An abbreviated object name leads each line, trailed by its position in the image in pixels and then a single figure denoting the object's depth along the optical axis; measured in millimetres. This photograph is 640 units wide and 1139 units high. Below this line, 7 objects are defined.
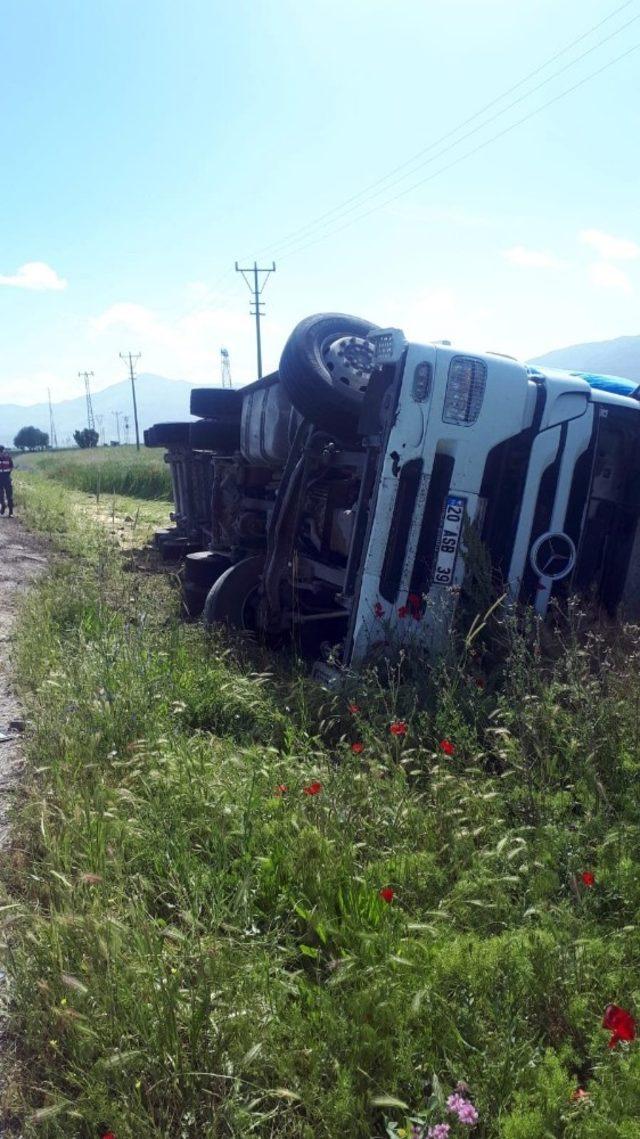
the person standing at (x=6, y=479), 17061
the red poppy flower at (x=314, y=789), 2773
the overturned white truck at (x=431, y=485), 4715
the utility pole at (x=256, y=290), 45906
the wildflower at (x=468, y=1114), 1629
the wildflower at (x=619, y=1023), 1588
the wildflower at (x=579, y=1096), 1769
